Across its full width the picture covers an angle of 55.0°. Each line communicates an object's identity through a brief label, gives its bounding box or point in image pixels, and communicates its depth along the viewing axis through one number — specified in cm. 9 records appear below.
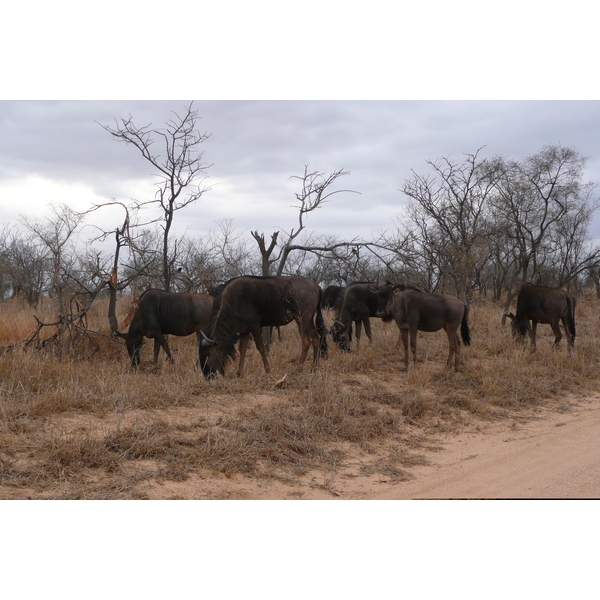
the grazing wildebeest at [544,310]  1356
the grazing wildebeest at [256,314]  970
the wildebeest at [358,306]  1338
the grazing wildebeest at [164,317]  1112
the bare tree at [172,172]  1305
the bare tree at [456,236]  1661
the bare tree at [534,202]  2438
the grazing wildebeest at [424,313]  1113
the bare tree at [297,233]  1240
